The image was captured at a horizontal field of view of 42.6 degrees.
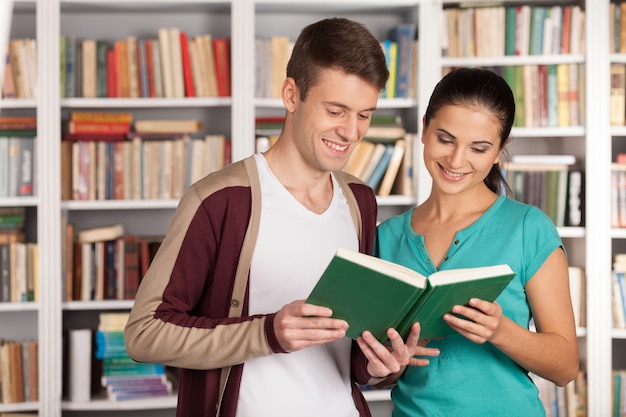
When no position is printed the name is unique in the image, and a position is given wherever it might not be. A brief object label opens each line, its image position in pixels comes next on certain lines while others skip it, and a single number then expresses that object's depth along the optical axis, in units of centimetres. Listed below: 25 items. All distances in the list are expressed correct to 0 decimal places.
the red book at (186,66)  352
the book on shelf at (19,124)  346
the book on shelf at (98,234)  354
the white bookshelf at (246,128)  343
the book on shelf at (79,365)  349
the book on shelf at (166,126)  356
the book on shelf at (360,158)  358
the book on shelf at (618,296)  354
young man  153
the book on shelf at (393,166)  360
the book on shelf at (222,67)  352
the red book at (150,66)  353
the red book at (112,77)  354
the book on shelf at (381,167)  361
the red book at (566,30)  355
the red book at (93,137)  352
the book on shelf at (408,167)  360
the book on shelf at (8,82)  344
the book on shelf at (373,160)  360
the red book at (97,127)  351
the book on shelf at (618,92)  353
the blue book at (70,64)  349
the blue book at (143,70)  353
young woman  161
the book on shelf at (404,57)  357
